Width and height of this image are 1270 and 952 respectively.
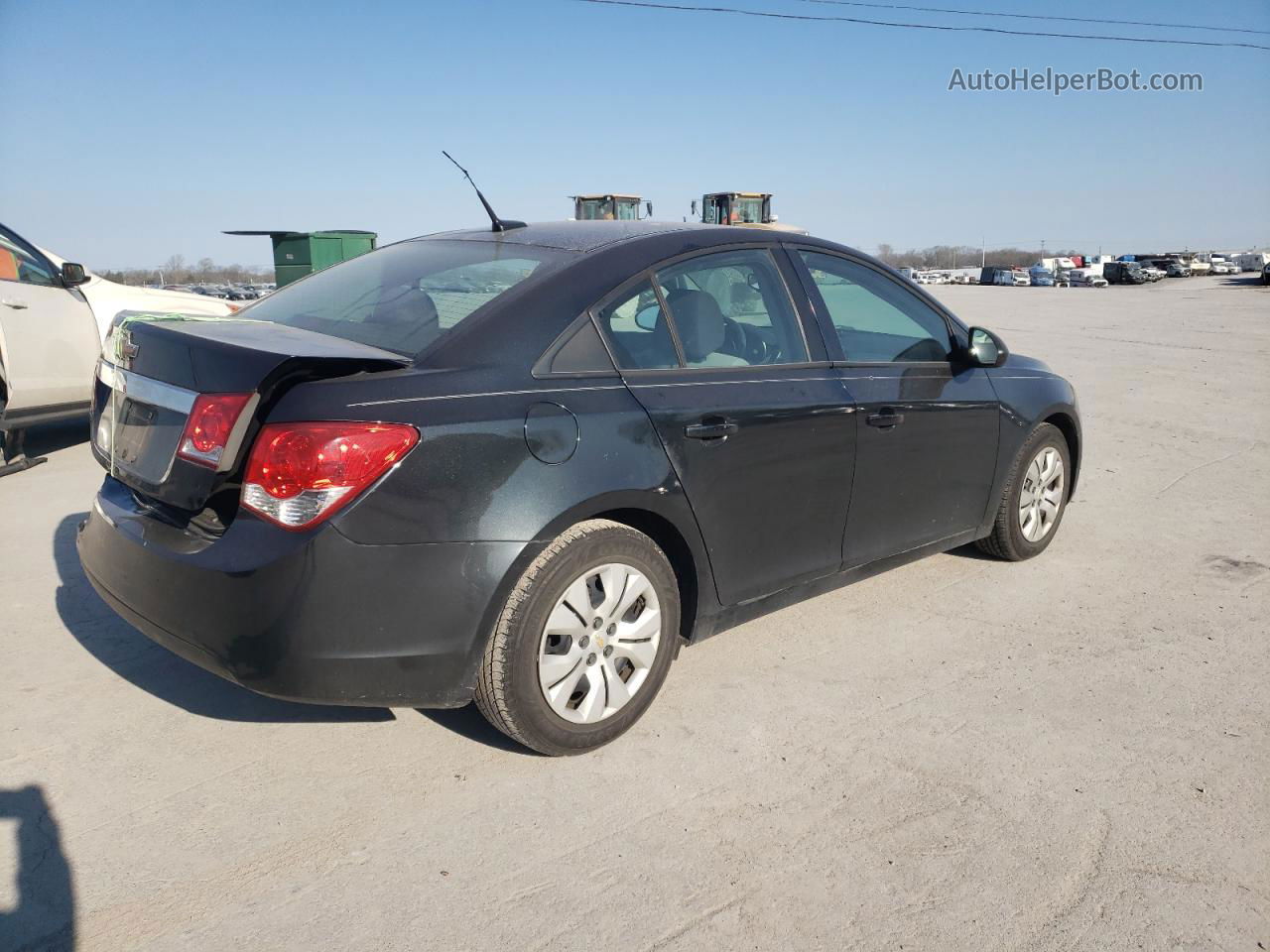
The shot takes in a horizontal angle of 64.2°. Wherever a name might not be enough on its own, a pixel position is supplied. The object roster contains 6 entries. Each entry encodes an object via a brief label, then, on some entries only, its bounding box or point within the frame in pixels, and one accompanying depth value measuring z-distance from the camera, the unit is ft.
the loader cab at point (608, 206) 102.94
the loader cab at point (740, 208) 96.43
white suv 22.80
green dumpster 47.37
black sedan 8.60
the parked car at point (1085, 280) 221.05
